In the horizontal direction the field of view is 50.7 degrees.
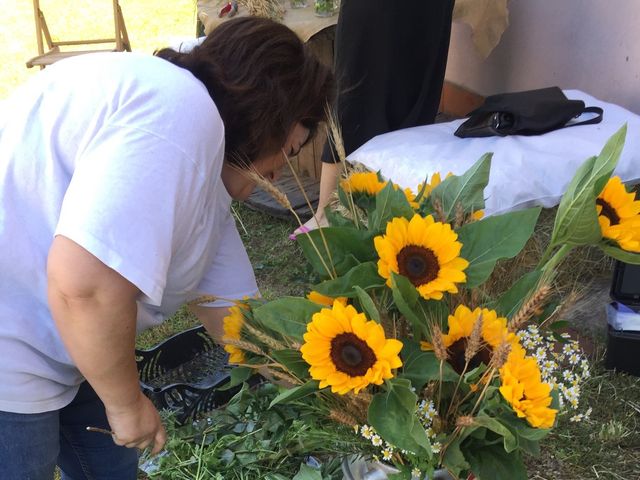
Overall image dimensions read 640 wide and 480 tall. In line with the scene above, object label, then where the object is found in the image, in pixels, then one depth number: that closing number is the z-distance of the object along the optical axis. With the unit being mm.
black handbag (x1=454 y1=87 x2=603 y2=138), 2045
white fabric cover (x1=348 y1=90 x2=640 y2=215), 1856
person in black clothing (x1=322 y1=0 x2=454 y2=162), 2504
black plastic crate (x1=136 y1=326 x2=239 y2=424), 1600
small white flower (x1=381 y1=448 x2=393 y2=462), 690
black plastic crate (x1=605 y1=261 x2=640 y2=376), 1807
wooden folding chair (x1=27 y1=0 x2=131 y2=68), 5059
